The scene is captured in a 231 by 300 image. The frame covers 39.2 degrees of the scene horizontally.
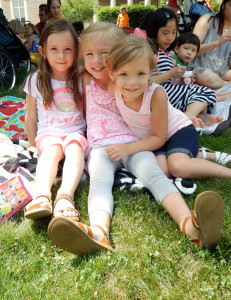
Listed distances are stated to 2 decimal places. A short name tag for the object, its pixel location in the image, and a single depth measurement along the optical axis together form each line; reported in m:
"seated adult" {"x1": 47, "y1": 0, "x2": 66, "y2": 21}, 6.44
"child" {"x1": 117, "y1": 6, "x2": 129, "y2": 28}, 15.83
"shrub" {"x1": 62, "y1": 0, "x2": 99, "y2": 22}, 22.75
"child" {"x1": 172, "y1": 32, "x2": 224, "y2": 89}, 3.45
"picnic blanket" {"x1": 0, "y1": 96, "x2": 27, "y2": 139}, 3.09
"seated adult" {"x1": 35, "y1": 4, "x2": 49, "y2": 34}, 7.16
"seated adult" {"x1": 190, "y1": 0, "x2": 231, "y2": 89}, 3.81
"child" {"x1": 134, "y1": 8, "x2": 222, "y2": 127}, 2.82
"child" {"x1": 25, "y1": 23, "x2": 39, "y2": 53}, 6.74
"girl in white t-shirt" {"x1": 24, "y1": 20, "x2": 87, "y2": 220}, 1.97
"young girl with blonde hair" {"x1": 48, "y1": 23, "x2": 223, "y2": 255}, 1.34
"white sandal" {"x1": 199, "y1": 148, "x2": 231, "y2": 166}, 2.33
